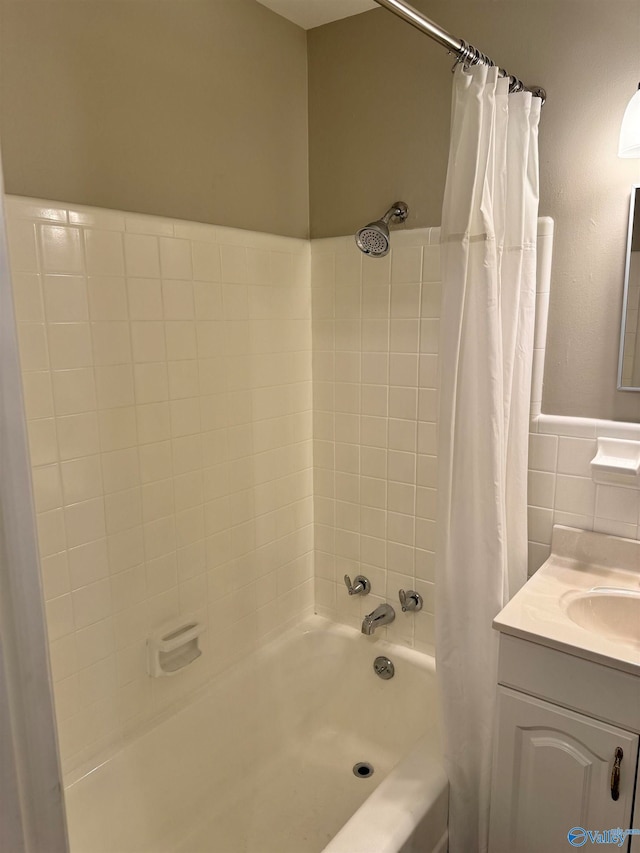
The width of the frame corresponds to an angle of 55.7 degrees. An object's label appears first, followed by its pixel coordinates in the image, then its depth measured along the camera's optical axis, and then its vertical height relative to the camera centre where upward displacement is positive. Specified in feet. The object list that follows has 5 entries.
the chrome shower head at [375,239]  5.76 +0.76
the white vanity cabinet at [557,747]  4.13 -3.06
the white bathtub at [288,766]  4.93 -4.22
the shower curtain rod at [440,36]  3.96 +1.99
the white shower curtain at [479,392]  4.66 -0.60
